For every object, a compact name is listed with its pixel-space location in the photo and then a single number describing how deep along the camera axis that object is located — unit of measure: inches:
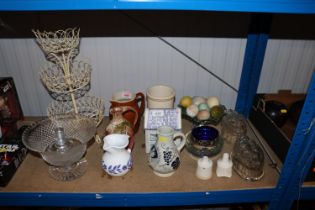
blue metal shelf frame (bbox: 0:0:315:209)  24.0
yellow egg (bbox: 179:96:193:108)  46.6
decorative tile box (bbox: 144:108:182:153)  37.9
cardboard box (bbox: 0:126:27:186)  35.1
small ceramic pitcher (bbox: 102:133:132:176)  34.8
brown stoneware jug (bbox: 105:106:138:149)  38.5
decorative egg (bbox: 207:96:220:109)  46.2
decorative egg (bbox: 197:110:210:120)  43.8
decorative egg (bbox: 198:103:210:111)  45.2
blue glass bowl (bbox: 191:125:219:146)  39.9
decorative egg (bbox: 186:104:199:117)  44.6
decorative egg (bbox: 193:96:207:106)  46.5
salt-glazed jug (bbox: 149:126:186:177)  35.2
